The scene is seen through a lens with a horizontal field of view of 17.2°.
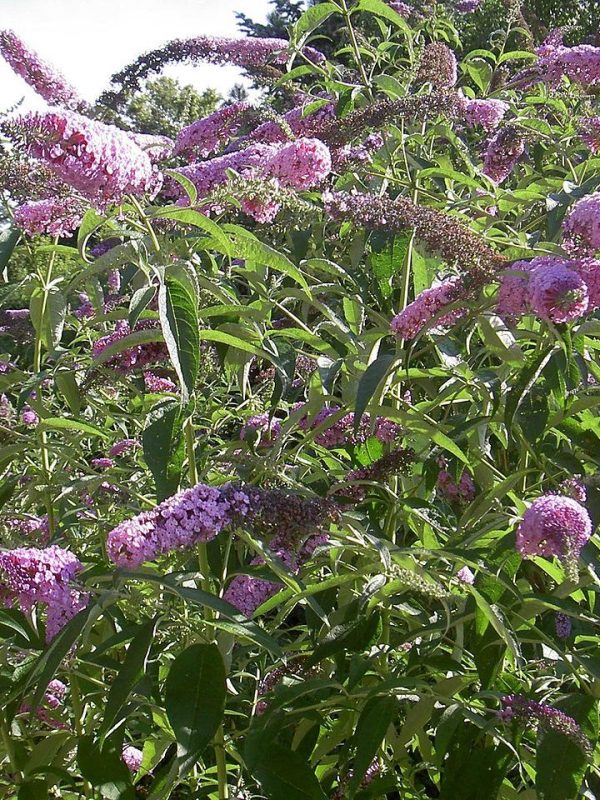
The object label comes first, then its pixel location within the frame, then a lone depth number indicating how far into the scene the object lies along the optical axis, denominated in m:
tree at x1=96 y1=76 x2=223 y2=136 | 18.73
